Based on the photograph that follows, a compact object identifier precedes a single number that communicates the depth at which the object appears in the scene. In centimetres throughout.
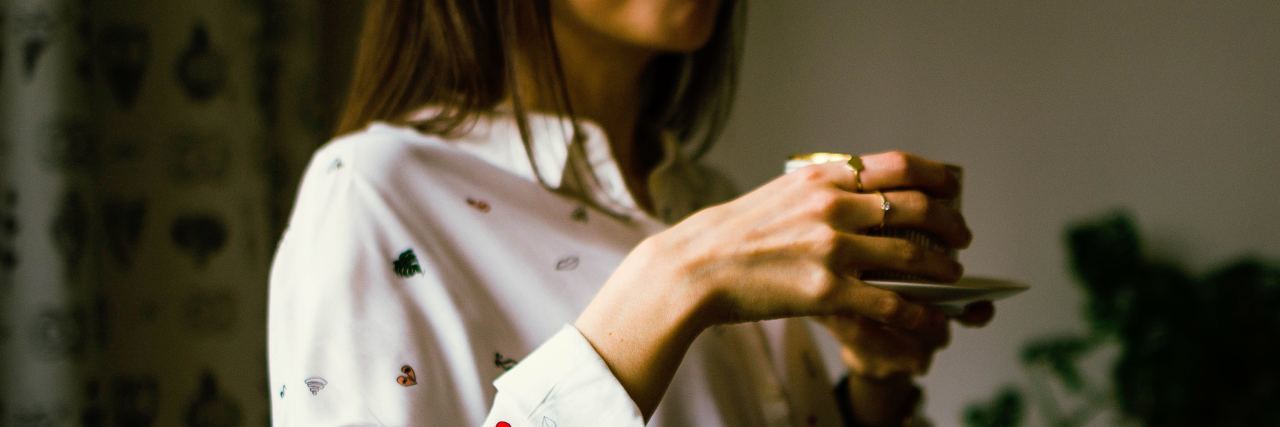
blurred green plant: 134
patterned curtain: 122
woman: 47
